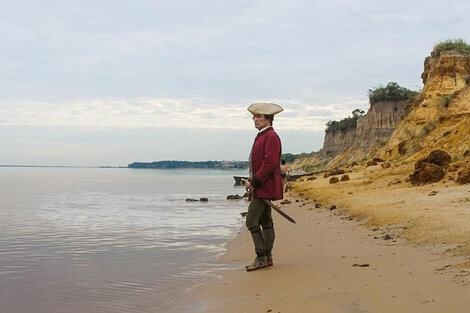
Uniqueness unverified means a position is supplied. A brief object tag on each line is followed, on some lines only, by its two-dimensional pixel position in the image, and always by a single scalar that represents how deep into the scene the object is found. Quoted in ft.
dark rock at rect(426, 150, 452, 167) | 61.46
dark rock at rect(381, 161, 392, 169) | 87.77
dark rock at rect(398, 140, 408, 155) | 109.84
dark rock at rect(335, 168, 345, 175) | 104.92
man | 22.49
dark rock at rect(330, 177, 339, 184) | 84.10
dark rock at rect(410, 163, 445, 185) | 54.19
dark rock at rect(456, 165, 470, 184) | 48.11
